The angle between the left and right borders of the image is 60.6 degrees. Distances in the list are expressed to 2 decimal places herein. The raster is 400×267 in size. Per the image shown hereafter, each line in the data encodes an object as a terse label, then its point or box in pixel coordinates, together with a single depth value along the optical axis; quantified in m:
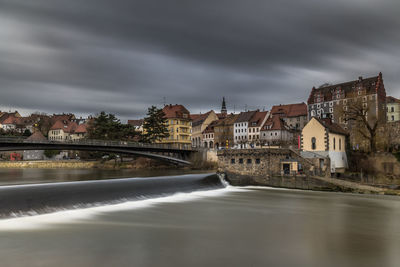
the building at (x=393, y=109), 75.75
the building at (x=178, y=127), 79.19
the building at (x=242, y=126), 84.90
